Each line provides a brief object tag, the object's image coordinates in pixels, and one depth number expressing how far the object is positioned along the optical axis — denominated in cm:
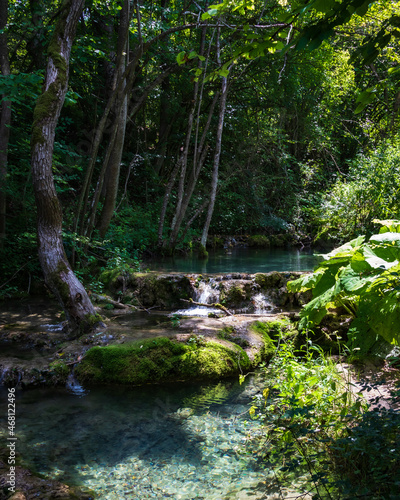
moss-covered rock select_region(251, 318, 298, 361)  604
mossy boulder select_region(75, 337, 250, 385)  525
